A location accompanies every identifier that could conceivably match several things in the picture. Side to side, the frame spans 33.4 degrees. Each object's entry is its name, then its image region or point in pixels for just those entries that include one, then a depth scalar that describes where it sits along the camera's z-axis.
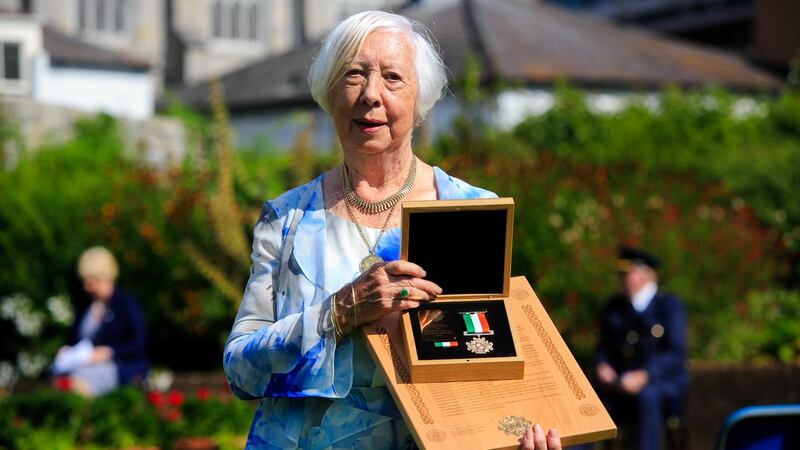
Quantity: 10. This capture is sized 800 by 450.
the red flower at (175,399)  9.28
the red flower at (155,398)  9.21
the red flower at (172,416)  9.06
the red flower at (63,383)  9.79
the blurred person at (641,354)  9.12
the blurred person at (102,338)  9.99
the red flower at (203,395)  9.34
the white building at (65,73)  38.09
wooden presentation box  3.20
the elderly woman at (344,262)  3.27
